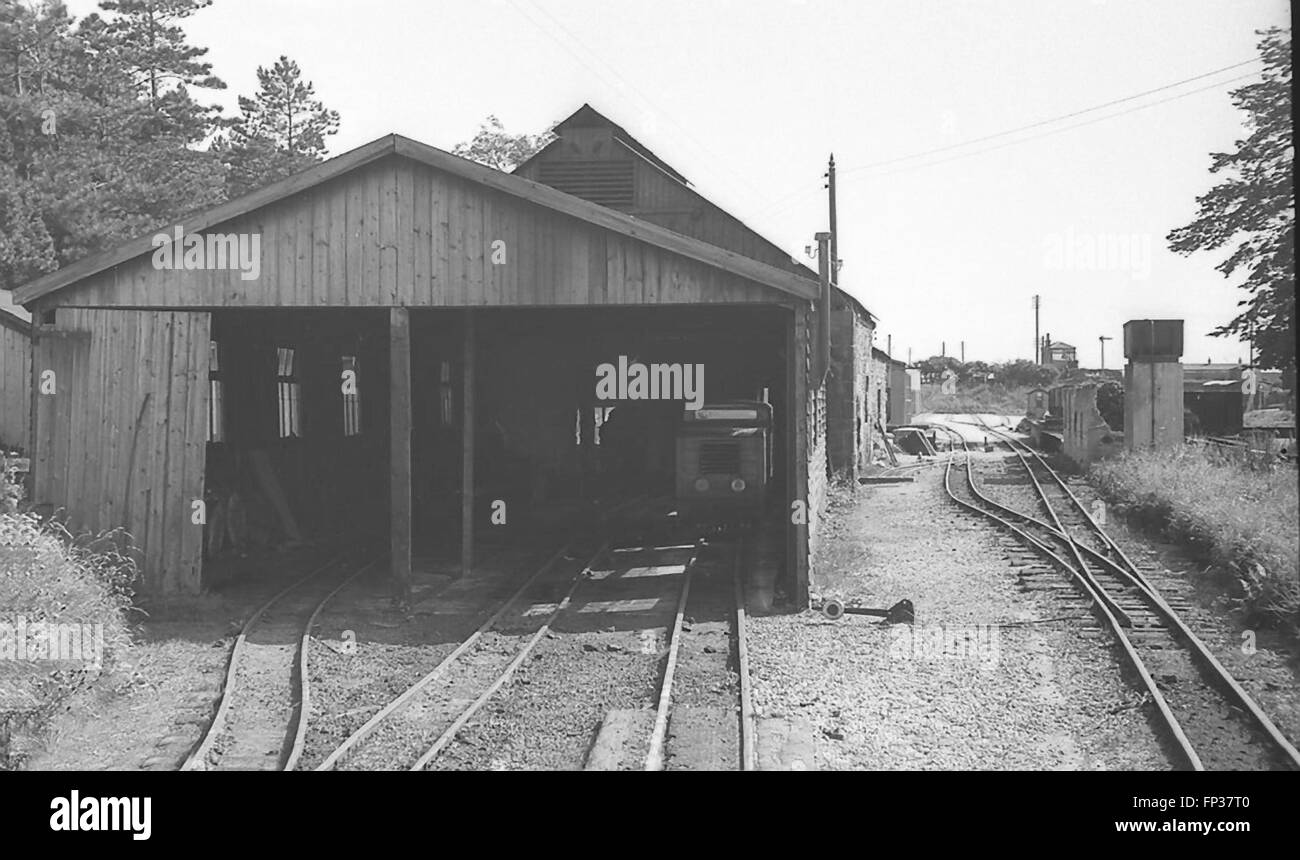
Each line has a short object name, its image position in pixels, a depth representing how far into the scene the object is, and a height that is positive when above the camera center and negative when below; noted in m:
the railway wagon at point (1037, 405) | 56.37 +1.18
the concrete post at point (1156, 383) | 25.56 +0.99
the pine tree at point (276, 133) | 42.47 +11.83
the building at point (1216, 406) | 33.56 +0.61
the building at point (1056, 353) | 97.56 +7.23
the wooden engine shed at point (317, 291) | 13.11 +1.62
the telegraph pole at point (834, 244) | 39.06 +6.77
